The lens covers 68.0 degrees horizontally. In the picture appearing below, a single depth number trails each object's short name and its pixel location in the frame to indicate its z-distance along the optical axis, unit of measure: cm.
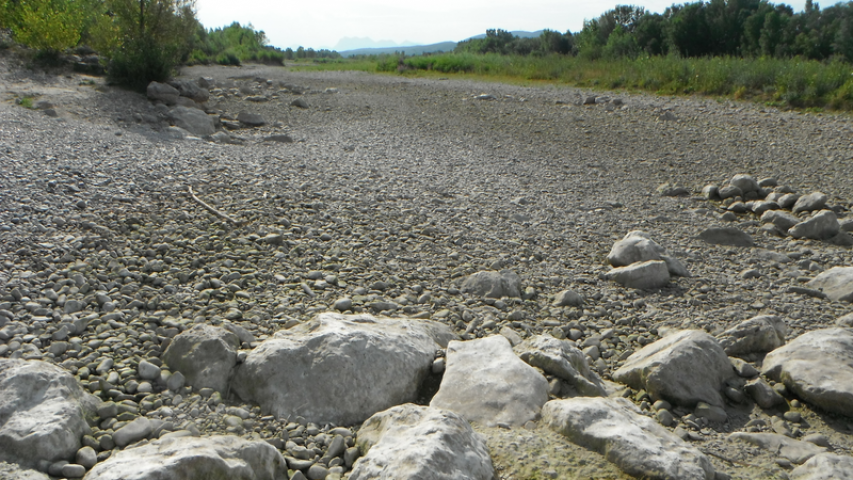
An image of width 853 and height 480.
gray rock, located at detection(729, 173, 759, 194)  668
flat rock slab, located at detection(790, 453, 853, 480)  221
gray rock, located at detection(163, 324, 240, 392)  275
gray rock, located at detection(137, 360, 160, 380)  281
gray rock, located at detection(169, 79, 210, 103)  1199
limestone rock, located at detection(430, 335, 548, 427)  252
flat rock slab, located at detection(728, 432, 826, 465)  245
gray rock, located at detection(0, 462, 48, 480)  201
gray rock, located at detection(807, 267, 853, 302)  412
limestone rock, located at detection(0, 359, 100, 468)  212
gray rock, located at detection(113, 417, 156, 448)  234
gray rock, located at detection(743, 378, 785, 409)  284
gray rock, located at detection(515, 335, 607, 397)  282
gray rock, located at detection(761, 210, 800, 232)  563
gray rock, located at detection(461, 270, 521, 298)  407
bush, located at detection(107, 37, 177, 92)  1211
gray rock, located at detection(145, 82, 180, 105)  1125
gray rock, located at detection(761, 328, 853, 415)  274
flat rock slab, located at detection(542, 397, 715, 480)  213
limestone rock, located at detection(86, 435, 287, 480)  191
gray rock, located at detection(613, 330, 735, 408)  284
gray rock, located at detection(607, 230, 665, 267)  459
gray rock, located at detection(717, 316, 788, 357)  329
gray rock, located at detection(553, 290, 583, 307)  402
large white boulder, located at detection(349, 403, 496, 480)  195
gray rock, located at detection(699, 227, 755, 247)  529
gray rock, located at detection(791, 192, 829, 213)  604
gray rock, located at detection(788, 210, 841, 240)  536
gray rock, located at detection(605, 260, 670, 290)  429
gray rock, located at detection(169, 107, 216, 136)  936
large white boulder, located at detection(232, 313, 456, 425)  261
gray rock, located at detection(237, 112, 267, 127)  1066
